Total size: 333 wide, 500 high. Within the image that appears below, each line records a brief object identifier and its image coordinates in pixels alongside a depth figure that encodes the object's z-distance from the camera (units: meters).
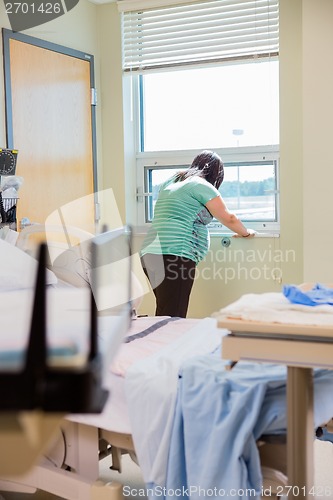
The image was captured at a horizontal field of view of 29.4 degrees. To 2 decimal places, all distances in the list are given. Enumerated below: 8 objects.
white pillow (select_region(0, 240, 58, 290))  2.44
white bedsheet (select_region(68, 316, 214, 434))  1.84
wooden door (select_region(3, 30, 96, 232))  3.37
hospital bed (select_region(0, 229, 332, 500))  1.76
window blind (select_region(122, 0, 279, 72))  3.65
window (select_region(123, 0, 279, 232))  3.72
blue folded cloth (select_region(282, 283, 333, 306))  1.72
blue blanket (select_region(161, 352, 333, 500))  1.62
